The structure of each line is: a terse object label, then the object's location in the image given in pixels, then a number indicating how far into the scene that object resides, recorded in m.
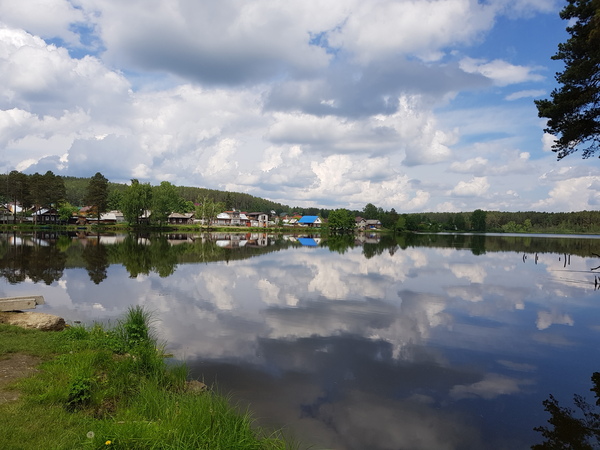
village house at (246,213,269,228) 174.12
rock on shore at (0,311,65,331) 12.83
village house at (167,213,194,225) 146.62
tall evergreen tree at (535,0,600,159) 15.16
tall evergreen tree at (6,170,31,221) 93.50
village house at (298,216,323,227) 185.15
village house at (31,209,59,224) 115.70
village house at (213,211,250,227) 163.25
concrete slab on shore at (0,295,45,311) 14.68
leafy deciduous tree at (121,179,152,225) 102.62
